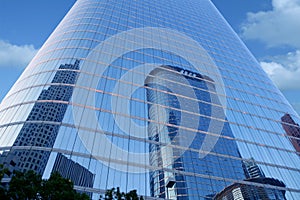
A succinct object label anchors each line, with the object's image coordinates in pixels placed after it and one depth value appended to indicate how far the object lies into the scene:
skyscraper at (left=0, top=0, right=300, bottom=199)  20.88
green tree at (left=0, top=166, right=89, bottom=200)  8.84
